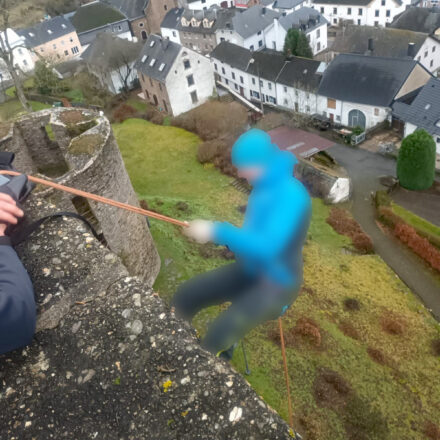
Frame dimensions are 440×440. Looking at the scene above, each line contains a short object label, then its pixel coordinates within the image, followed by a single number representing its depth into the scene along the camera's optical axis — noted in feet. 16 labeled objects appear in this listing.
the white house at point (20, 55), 188.44
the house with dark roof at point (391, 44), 150.92
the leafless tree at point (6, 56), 105.09
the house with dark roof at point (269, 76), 145.14
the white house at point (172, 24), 208.15
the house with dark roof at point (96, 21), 212.84
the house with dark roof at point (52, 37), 196.92
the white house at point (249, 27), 186.19
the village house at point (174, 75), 140.26
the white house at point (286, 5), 217.56
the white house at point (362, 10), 209.77
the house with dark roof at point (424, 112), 112.37
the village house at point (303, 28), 184.14
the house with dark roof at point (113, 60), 160.97
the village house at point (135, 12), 222.89
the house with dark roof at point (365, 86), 126.82
